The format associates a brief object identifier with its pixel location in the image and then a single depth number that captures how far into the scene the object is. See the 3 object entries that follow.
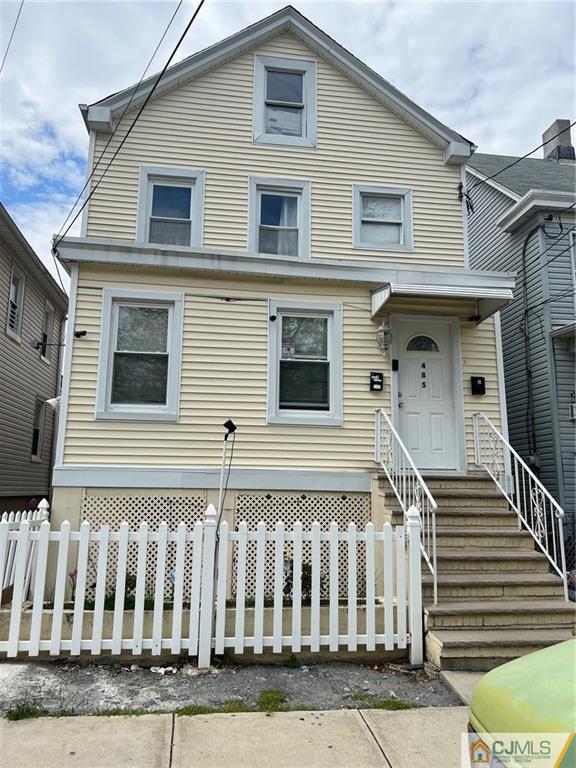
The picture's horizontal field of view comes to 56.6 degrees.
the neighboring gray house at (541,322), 9.57
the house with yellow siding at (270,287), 7.12
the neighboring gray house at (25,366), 11.90
